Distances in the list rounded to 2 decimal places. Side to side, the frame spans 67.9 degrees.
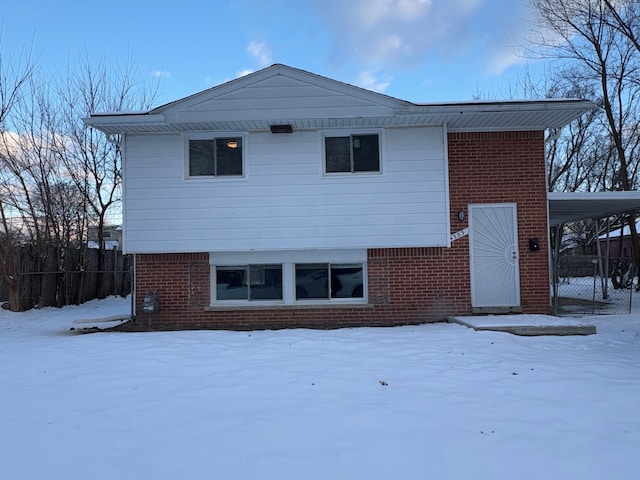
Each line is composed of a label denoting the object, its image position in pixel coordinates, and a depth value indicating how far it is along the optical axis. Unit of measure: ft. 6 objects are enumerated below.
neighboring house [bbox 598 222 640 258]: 102.89
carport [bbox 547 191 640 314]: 30.55
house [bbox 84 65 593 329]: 29.53
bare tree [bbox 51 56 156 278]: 51.19
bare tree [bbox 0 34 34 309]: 39.93
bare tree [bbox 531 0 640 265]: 46.19
